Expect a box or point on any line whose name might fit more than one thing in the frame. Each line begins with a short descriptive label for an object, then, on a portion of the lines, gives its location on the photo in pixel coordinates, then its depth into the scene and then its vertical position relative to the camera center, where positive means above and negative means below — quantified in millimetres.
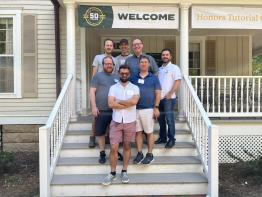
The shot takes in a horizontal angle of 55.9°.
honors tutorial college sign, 5182 +1578
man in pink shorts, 3702 -384
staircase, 3748 -1303
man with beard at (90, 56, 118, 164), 3931 -72
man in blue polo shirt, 3903 -154
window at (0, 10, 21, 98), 6028 +927
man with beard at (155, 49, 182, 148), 4247 -14
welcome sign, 5043 +1566
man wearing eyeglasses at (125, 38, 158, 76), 4060 +556
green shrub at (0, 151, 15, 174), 4711 -1352
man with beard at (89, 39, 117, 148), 4136 +520
